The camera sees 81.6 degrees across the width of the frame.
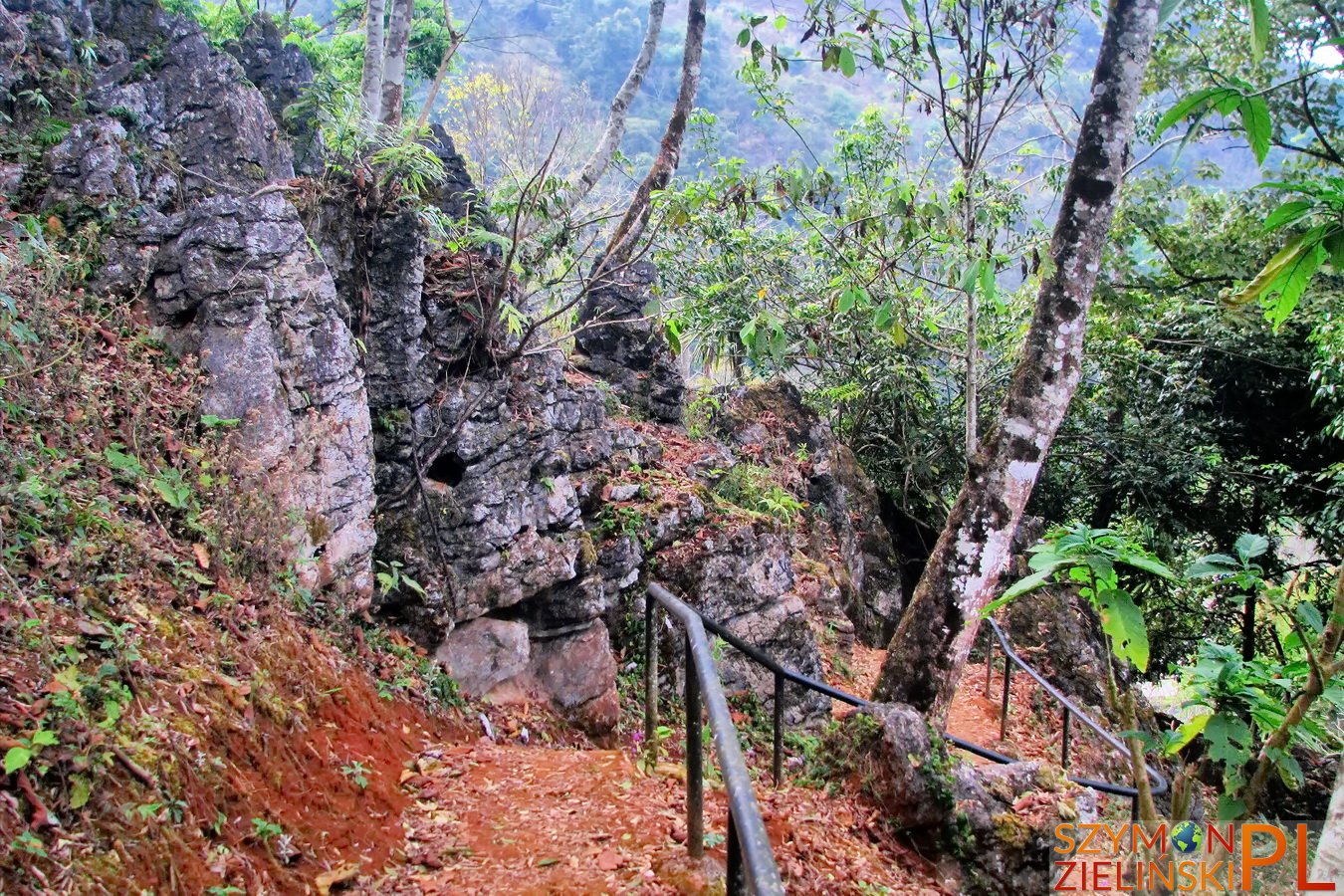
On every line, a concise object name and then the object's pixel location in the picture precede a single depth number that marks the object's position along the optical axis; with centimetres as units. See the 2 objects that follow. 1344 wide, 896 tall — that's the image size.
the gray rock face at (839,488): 1048
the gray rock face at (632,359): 962
